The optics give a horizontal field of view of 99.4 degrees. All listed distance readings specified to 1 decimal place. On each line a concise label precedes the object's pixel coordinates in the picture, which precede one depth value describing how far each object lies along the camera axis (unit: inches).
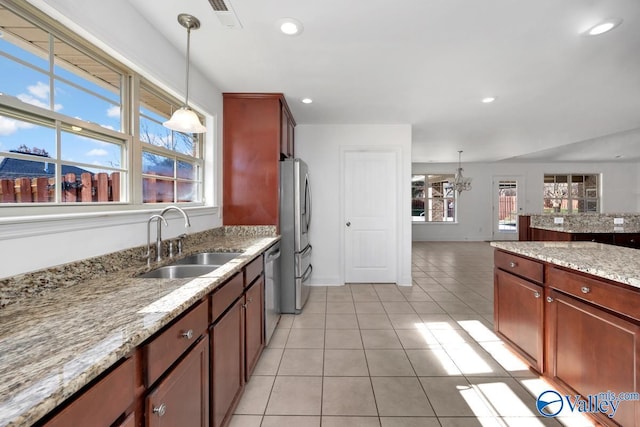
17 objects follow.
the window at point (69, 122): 46.5
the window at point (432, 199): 339.6
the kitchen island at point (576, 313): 50.3
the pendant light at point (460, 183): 282.2
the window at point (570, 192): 332.5
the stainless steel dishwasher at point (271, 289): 89.6
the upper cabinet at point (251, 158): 116.6
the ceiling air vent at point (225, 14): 63.6
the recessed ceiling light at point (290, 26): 69.6
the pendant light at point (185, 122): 62.3
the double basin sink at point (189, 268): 64.3
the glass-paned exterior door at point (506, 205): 330.0
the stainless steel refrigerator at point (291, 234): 117.5
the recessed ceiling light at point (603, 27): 69.0
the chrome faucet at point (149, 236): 65.6
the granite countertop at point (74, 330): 21.2
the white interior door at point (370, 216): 161.2
